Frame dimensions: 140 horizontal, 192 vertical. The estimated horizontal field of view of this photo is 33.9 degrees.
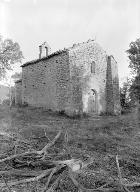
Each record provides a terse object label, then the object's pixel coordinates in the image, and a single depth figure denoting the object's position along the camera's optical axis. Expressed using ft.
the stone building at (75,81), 75.05
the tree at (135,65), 98.97
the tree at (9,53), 104.12
